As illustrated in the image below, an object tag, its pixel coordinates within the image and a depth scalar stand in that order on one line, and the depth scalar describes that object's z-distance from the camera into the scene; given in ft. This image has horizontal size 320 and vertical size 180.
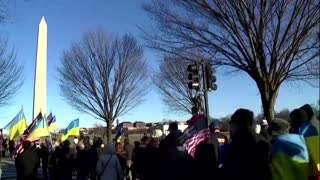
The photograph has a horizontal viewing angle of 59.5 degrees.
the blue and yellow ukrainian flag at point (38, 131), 39.21
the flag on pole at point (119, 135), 41.24
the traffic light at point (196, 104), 32.47
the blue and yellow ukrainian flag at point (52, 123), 63.05
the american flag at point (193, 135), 17.61
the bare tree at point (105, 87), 66.58
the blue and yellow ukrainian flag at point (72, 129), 54.66
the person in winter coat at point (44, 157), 38.18
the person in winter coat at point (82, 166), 28.26
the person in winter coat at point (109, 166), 20.04
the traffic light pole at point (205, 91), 27.01
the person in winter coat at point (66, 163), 28.64
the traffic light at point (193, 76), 27.23
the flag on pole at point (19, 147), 35.18
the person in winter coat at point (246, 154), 9.58
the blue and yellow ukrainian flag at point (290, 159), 9.44
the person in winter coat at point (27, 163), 24.12
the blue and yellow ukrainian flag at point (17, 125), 59.65
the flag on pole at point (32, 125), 39.75
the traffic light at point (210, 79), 27.45
